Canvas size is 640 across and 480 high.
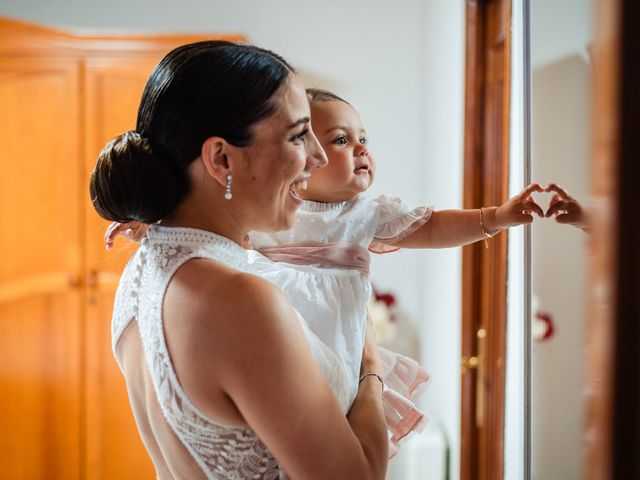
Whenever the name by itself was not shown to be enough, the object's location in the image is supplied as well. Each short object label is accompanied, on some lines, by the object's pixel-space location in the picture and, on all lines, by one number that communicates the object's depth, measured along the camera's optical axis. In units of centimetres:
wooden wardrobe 300
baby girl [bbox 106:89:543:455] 121
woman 81
